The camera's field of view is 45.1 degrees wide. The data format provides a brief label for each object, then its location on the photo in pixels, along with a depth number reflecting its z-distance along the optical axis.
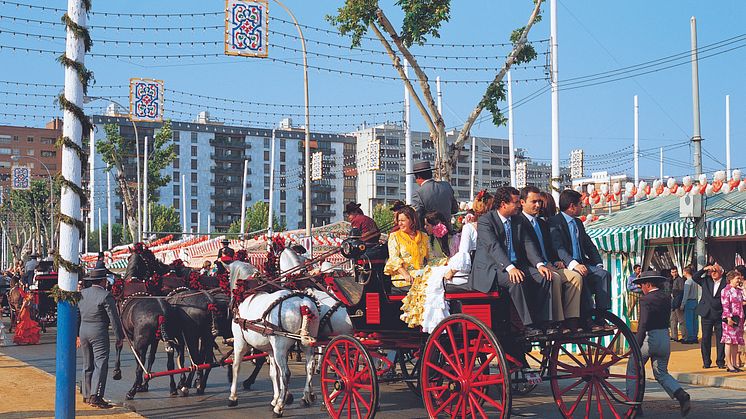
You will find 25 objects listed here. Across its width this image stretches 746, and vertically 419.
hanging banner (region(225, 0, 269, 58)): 21.20
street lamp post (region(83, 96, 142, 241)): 45.11
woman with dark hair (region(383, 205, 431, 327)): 10.29
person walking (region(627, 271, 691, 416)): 11.39
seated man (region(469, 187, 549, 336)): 8.84
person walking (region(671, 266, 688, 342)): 21.25
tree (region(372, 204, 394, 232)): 103.66
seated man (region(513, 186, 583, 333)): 9.00
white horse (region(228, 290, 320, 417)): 11.45
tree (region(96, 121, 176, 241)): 47.96
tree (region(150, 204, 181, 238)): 94.19
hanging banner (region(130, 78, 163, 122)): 30.72
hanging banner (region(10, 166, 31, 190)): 64.00
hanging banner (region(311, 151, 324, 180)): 43.66
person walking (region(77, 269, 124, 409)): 12.30
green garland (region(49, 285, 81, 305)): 9.48
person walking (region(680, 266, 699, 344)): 20.84
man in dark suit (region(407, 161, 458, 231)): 11.98
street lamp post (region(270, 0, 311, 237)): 28.36
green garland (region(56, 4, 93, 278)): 9.52
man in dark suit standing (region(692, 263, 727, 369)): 16.31
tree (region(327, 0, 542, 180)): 22.48
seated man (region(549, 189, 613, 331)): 9.38
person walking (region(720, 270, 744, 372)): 15.55
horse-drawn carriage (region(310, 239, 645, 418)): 8.69
